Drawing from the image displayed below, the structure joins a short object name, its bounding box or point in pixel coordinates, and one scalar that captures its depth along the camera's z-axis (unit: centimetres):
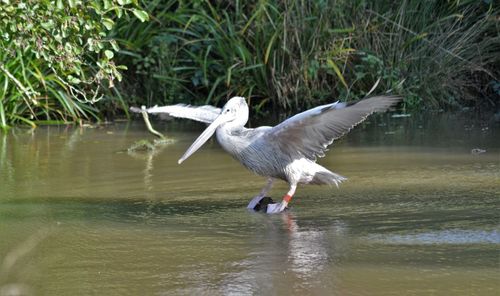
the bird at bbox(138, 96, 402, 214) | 1310
